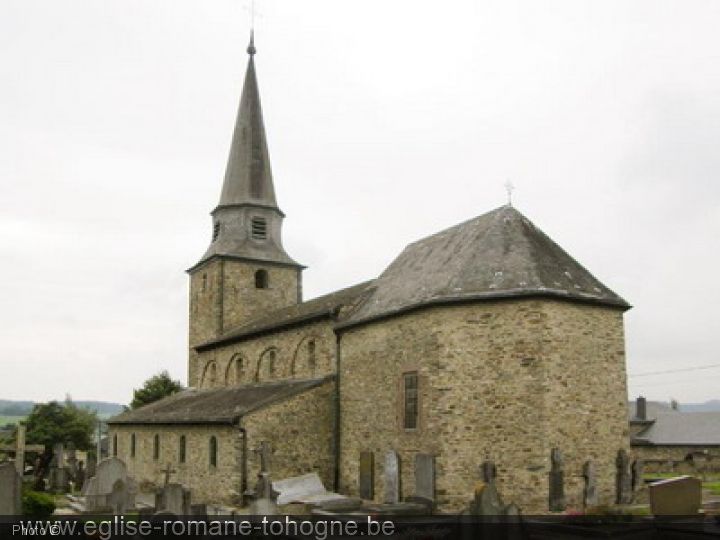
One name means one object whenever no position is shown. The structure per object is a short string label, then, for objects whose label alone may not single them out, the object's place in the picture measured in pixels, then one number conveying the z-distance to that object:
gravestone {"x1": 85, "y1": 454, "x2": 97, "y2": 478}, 29.30
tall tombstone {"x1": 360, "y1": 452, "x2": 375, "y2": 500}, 22.83
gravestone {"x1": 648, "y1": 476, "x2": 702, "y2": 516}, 15.38
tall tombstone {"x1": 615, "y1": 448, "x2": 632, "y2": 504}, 19.78
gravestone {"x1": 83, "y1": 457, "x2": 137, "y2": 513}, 20.56
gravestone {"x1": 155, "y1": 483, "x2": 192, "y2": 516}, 16.91
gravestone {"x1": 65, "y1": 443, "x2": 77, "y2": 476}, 31.96
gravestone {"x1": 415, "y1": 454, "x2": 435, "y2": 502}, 19.06
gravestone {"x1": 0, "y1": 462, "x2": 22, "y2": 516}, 13.88
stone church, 19.55
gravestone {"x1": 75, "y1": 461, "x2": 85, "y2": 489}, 31.35
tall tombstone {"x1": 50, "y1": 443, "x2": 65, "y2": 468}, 31.23
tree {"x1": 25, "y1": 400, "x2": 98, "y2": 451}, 49.69
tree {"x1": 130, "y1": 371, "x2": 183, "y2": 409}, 55.56
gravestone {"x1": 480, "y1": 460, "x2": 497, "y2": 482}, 17.74
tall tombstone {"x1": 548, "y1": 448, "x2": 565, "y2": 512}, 18.50
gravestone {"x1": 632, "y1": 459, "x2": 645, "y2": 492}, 20.72
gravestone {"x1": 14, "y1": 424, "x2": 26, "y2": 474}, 24.64
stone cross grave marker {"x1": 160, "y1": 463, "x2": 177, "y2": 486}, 25.08
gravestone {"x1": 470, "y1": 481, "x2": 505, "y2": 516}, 11.33
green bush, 17.03
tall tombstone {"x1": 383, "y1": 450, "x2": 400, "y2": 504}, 20.81
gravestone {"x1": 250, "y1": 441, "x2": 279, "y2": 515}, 14.80
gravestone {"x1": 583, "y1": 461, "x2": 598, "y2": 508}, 18.84
